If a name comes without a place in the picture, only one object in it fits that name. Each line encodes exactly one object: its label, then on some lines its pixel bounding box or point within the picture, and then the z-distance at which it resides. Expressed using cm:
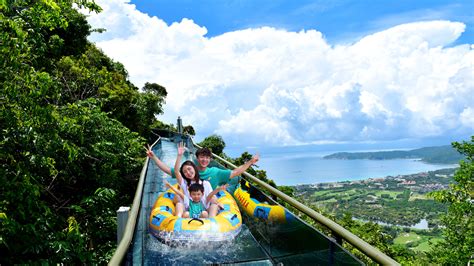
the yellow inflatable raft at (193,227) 404
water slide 242
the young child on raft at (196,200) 477
